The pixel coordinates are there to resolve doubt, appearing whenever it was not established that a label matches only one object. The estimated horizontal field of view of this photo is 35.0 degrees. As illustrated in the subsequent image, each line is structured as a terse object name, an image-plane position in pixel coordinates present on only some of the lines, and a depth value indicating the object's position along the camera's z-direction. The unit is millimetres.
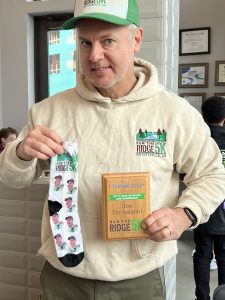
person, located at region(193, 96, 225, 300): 2033
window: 3383
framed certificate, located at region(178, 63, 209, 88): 3486
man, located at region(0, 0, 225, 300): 903
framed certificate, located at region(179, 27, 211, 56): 3436
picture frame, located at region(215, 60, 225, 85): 3420
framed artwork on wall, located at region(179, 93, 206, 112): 3518
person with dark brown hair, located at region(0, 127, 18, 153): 3103
